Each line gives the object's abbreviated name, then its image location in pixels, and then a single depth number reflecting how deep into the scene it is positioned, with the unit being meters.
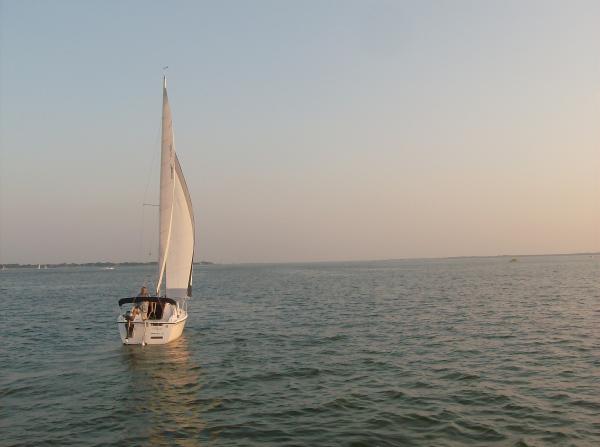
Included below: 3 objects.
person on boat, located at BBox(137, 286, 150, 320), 25.19
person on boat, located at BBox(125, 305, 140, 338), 24.45
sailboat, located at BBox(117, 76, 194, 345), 25.28
